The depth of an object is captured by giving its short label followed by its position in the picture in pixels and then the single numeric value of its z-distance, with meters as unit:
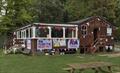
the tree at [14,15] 42.34
